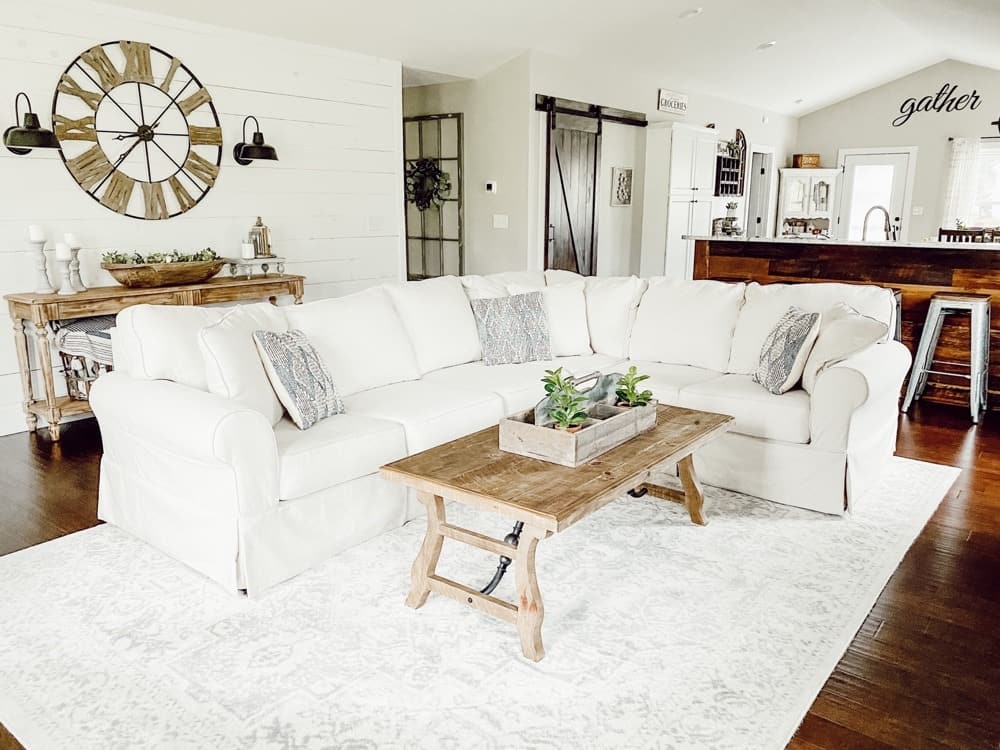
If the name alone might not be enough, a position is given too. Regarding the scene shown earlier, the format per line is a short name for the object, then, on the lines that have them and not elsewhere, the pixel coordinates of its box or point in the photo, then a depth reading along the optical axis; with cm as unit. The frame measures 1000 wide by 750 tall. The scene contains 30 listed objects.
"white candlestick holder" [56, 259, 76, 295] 432
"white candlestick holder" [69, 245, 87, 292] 441
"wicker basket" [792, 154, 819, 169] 1123
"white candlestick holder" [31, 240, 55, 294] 432
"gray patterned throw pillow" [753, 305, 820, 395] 351
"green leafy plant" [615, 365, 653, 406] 297
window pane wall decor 755
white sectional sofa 265
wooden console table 418
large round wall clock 452
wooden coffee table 226
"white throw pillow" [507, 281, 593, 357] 440
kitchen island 520
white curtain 1002
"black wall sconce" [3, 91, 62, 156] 407
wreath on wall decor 766
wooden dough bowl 450
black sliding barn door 718
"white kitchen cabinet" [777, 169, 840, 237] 1125
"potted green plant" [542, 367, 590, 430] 263
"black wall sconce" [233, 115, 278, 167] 523
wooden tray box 255
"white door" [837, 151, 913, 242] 1060
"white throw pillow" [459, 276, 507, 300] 432
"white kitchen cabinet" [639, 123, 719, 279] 834
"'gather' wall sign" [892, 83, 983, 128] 993
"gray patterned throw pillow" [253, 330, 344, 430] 299
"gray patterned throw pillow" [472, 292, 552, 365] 413
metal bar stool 493
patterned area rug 199
